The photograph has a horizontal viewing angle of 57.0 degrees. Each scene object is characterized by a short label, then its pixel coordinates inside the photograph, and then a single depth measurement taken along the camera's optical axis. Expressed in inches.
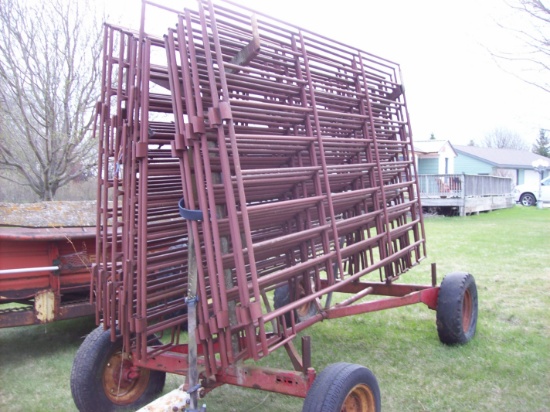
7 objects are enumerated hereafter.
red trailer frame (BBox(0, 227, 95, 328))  195.9
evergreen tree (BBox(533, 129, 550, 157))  2564.5
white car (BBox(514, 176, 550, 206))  1186.6
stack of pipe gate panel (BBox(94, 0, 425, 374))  114.8
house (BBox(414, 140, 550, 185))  1317.7
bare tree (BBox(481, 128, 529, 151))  3201.3
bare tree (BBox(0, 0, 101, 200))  483.5
